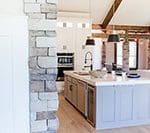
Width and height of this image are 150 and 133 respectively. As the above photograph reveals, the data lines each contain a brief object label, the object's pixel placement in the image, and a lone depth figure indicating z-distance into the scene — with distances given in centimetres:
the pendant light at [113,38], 381
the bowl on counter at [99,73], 352
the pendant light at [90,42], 464
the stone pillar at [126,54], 779
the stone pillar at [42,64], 147
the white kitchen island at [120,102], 302
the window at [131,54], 886
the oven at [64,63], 561
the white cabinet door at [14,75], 142
